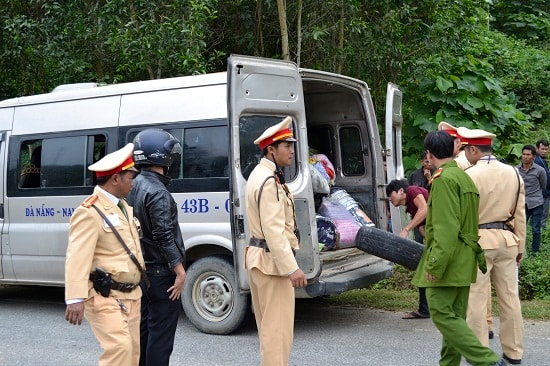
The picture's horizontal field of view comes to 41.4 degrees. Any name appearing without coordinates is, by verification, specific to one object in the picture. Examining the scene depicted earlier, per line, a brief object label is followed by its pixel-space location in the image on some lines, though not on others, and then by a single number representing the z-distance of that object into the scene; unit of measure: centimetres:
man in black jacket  494
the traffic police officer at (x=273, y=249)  496
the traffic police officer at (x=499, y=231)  575
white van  673
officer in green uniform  488
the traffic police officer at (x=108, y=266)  415
